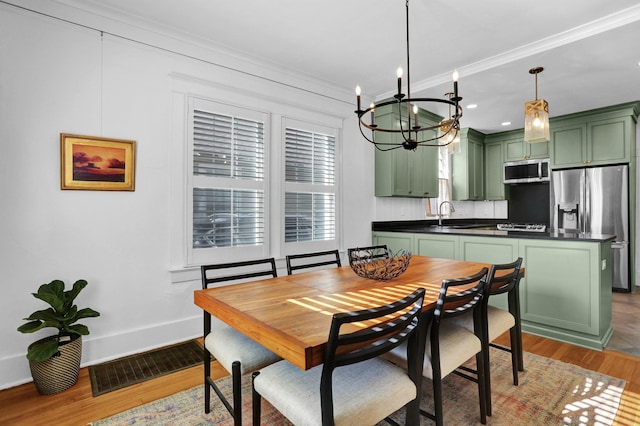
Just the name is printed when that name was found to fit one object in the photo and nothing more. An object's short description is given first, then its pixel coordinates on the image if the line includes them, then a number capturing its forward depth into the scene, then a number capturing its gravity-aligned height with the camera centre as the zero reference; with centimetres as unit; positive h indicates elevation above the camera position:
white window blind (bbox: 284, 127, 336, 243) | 365 +29
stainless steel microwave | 530 +66
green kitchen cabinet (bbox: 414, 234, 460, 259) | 369 -41
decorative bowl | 207 -37
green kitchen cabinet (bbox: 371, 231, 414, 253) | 418 -38
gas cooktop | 478 -25
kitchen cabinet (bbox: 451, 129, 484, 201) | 571 +75
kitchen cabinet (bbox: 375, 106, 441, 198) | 432 +61
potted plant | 203 -83
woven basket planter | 208 -101
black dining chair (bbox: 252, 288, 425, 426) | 112 -69
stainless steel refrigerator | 449 +8
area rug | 183 -116
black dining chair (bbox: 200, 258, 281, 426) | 147 -72
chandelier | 187 +98
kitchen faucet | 528 +1
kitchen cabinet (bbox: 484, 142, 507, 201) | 595 +72
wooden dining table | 120 -45
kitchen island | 276 -61
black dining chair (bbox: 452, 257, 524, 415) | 187 -69
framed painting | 238 +37
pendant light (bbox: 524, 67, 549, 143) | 283 +78
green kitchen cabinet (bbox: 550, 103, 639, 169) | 452 +106
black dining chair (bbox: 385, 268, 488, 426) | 156 -70
